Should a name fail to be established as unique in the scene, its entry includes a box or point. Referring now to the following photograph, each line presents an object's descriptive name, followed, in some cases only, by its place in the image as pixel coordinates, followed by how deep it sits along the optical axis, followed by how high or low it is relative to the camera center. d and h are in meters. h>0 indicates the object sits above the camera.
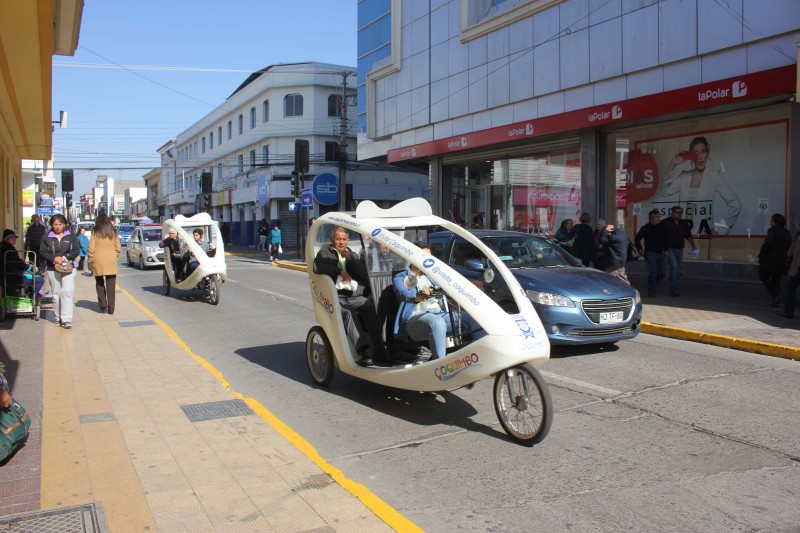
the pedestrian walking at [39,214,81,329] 10.41 -0.39
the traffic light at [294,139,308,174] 27.23 +3.25
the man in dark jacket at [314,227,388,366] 6.50 -0.40
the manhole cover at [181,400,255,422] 5.93 -1.57
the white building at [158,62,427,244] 41.91 +6.16
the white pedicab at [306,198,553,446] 5.11 -0.83
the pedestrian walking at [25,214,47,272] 16.42 +0.01
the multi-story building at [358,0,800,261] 13.98 +3.17
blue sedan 8.30 -0.76
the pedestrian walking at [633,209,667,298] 13.30 -0.25
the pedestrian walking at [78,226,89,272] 22.08 -0.16
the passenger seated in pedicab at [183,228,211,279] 14.47 -0.48
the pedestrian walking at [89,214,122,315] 11.62 -0.28
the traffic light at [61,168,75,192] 26.03 +2.18
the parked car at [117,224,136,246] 42.87 +0.32
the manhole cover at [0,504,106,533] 3.73 -1.61
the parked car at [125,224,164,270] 24.47 -0.43
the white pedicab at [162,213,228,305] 13.91 -0.48
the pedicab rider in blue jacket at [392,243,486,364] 5.68 -0.70
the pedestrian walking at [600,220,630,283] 12.23 -0.25
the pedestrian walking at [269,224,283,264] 29.60 -0.29
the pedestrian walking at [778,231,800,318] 10.76 -0.81
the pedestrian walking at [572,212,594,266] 14.20 -0.18
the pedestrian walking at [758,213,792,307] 11.89 -0.34
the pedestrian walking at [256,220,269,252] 37.56 +0.03
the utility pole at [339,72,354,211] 33.88 +3.83
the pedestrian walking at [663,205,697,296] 13.44 -0.14
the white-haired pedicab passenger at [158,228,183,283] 15.16 -0.34
